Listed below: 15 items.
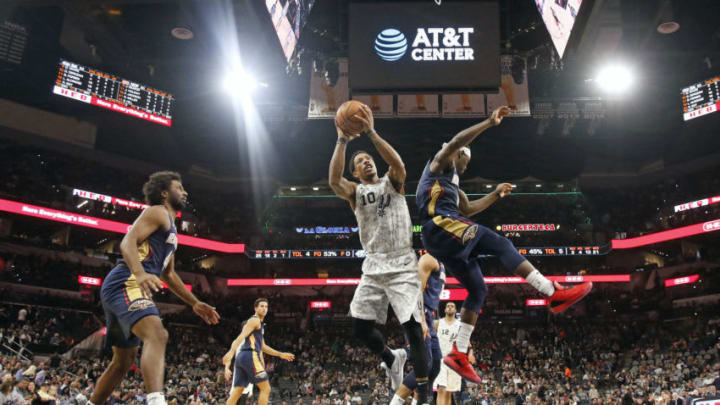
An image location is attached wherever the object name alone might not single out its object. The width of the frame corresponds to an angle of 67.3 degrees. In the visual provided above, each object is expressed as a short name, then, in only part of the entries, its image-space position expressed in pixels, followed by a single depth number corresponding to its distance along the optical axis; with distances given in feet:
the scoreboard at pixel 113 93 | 64.69
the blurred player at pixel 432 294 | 21.43
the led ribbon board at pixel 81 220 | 72.69
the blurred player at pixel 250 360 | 29.68
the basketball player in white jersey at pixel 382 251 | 15.79
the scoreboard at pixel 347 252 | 87.92
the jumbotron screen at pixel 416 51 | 34.37
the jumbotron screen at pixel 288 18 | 31.86
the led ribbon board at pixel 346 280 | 91.61
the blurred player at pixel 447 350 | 26.91
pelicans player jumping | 16.99
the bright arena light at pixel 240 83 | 62.39
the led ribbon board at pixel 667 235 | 78.23
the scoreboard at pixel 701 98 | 62.33
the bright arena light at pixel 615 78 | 60.12
